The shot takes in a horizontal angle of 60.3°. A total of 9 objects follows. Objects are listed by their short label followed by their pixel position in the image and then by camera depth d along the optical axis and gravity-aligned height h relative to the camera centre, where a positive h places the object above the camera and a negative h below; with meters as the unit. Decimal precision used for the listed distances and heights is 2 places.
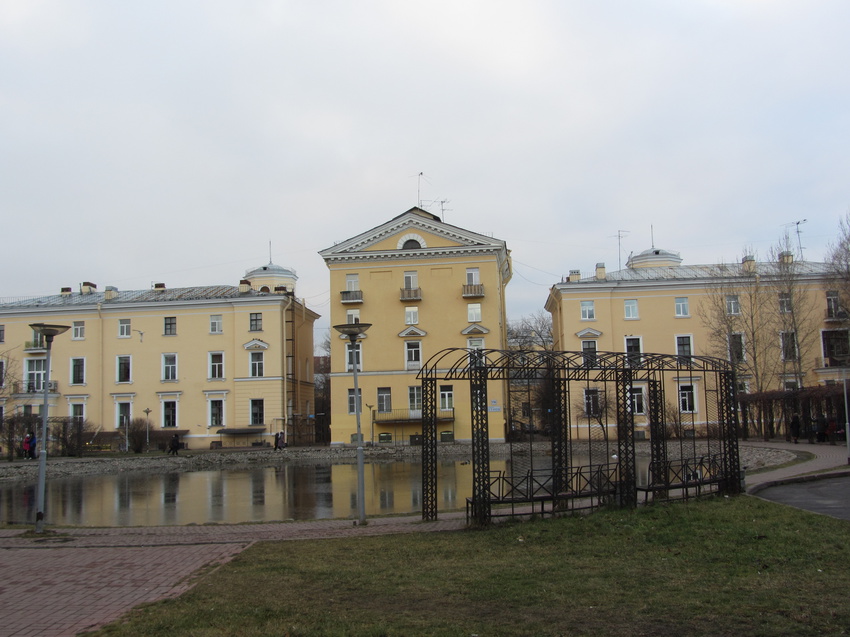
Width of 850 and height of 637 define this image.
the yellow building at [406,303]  51.31 +6.33
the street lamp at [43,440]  14.34 -0.70
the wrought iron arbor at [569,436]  12.96 -0.94
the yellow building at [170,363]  53.09 +2.88
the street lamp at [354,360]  14.22 +0.71
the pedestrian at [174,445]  42.62 -2.58
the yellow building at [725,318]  49.12 +4.56
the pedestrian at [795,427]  33.94 -2.20
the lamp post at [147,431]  48.03 -1.93
